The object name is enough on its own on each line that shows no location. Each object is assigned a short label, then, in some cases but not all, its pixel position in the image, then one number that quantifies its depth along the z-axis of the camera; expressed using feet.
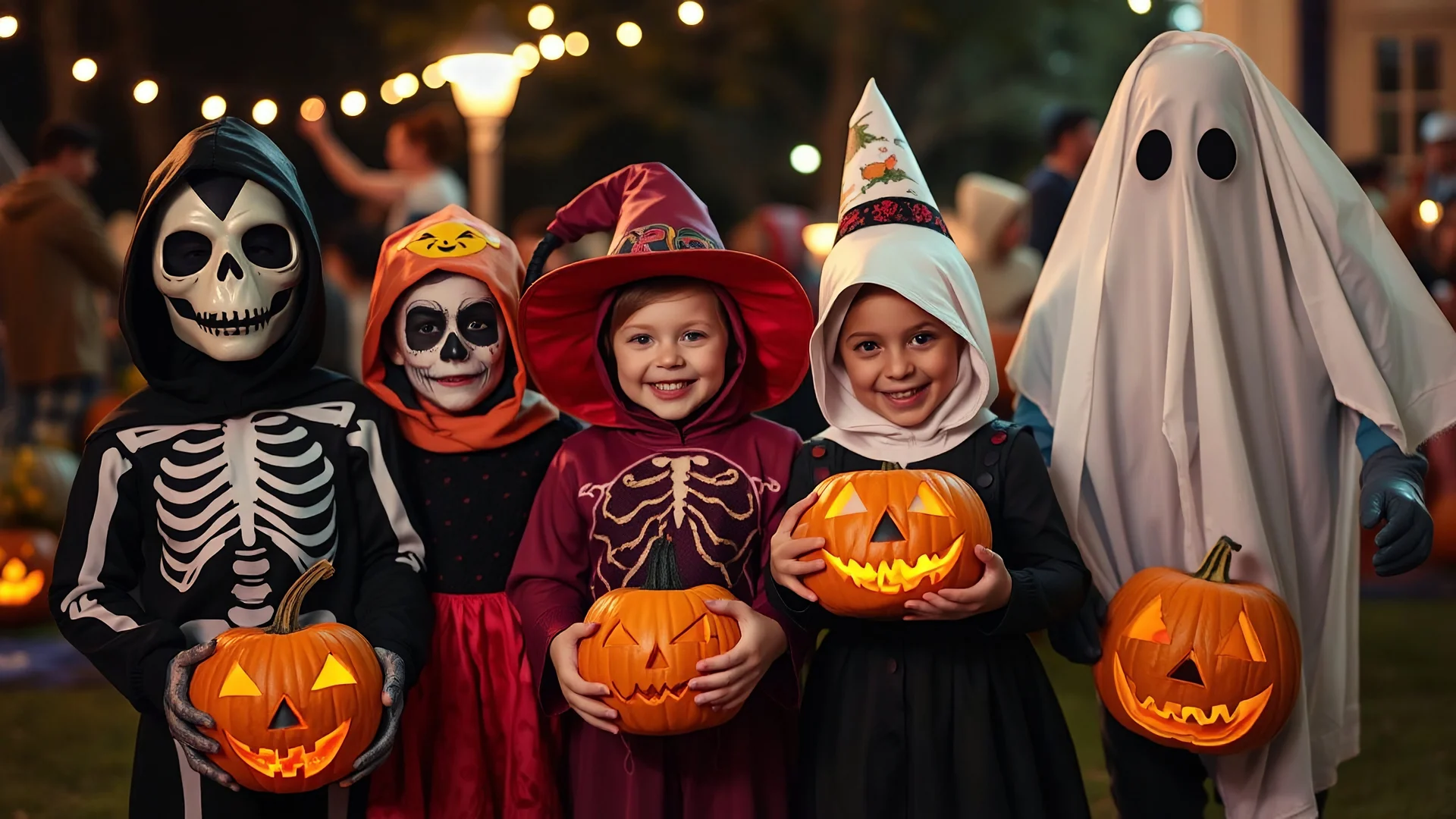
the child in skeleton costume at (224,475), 9.00
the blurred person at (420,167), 25.35
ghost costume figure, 9.62
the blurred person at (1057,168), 24.31
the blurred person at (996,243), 30.20
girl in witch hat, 9.27
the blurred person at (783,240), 28.45
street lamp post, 29.63
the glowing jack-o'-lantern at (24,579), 22.03
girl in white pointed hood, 8.77
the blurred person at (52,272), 27.25
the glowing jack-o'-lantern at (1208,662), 8.66
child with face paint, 9.64
